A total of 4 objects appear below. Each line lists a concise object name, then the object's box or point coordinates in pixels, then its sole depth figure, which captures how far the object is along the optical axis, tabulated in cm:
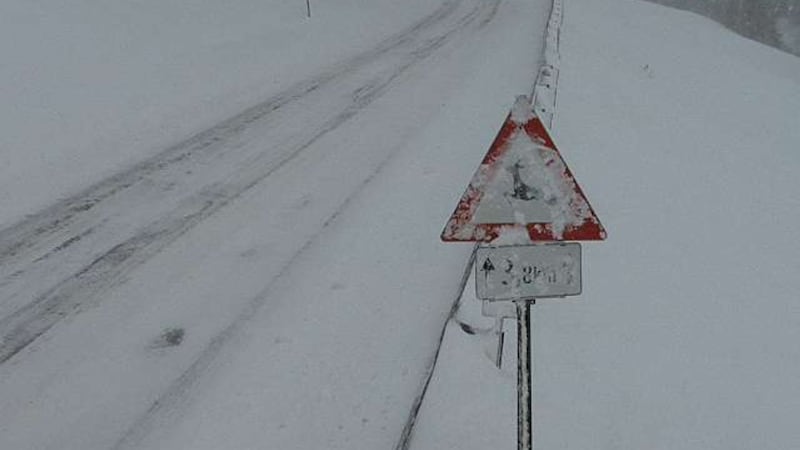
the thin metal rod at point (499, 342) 495
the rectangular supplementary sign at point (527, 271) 310
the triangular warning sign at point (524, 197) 320
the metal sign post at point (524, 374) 315
